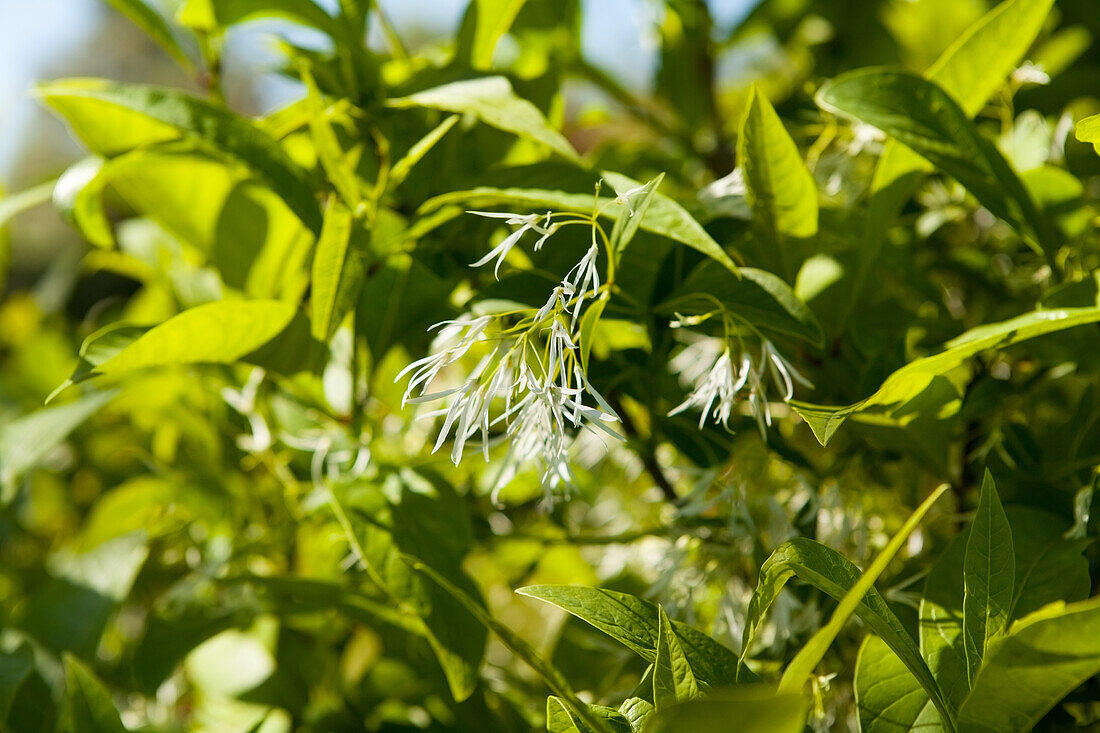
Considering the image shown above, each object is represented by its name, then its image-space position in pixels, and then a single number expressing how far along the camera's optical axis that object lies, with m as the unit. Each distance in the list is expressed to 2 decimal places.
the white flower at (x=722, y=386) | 0.27
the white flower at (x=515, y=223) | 0.24
